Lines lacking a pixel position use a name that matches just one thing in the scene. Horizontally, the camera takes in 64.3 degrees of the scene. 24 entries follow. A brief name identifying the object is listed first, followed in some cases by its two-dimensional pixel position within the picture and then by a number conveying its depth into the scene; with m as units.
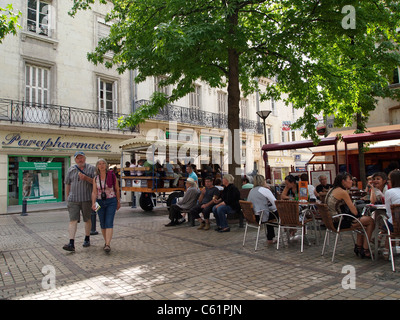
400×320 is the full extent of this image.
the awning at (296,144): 10.83
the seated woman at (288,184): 7.27
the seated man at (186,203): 8.67
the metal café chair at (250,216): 6.04
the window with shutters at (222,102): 25.62
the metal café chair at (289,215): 5.51
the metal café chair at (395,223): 4.29
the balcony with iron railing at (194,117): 20.34
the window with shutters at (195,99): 22.96
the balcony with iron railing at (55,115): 14.33
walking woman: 5.88
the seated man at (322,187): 8.60
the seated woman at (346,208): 5.01
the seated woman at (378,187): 5.72
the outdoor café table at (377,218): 4.83
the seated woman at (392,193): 4.53
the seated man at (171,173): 12.03
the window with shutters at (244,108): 28.07
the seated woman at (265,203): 6.18
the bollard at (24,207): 13.01
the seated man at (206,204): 8.02
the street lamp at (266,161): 14.45
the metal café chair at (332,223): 4.95
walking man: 5.94
